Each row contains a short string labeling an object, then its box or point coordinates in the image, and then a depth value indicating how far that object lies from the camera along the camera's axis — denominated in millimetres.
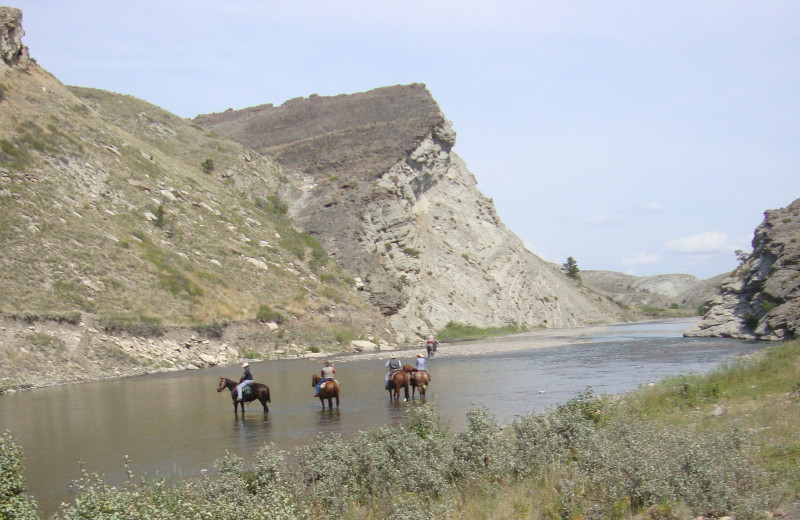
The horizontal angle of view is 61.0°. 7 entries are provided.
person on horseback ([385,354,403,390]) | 25219
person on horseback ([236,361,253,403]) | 22870
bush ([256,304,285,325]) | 50219
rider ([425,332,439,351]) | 44406
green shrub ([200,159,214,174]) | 73075
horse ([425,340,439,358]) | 44438
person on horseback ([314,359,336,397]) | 23547
